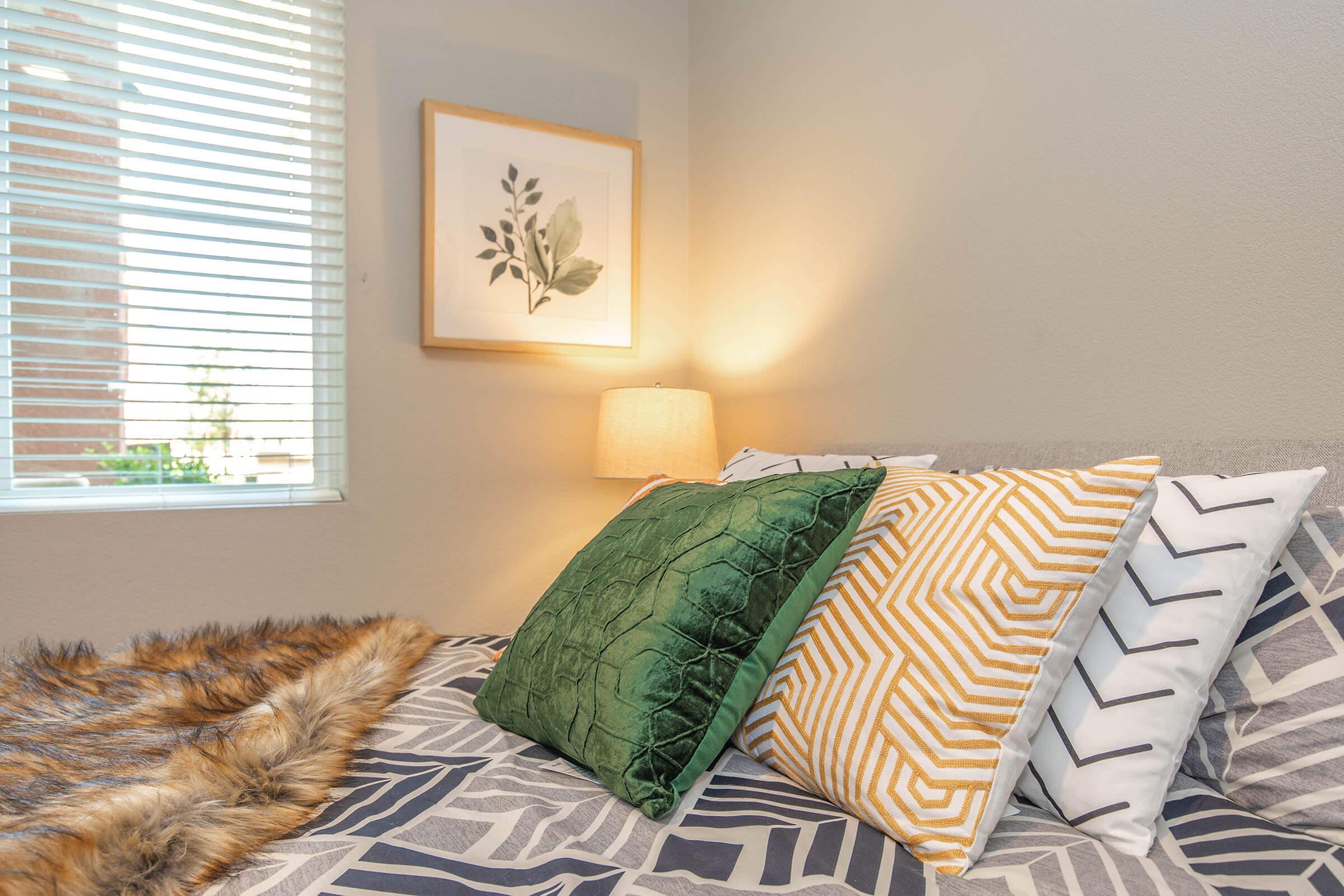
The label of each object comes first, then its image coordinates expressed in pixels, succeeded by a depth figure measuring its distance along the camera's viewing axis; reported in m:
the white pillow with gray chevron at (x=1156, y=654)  0.83
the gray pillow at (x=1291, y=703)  0.82
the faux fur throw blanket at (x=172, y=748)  0.70
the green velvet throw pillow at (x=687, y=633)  0.89
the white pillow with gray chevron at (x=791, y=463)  1.46
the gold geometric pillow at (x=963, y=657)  0.80
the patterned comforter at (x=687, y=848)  0.71
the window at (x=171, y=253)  2.01
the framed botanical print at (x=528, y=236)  2.38
